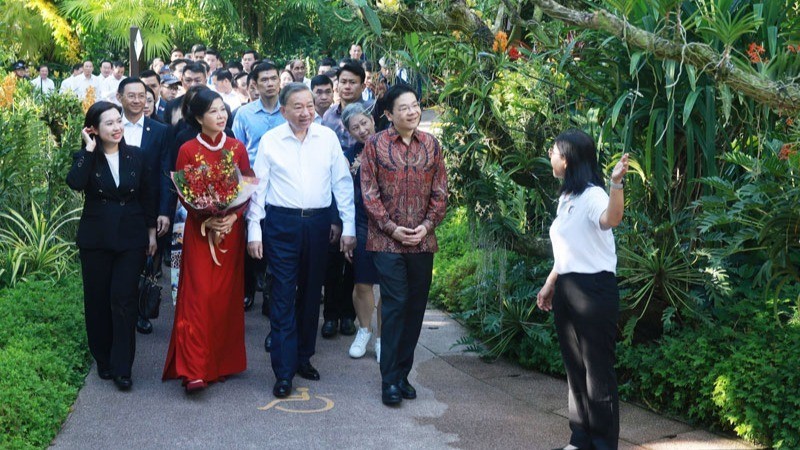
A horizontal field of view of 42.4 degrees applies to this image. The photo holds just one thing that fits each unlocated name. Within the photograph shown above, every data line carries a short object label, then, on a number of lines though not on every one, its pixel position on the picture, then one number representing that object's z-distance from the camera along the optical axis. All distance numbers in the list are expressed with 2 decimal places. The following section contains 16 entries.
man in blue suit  8.54
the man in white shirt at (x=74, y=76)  21.27
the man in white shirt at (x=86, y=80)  21.34
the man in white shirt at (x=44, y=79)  20.45
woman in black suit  7.04
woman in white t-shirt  5.62
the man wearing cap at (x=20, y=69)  20.36
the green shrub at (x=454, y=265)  9.75
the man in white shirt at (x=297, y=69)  15.11
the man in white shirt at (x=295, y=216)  7.15
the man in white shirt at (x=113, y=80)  21.14
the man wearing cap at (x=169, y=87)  12.97
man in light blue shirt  9.01
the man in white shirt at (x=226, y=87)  13.23
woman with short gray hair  8.11
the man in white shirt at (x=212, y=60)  17.84
